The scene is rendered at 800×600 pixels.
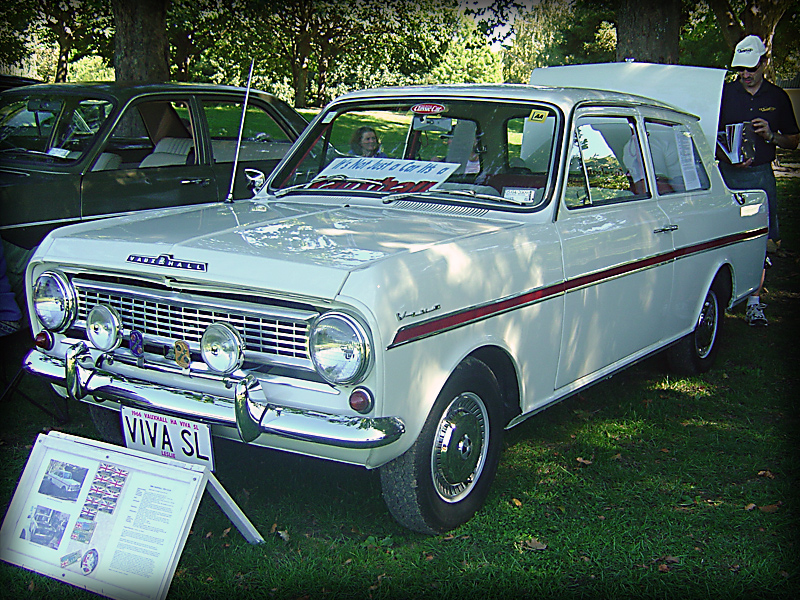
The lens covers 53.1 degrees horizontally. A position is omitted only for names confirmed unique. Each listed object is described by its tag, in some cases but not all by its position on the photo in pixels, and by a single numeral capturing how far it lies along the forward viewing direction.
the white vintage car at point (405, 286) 2.90
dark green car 5.60
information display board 2.80
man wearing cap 6.65
